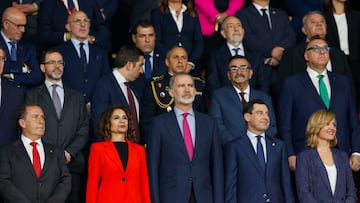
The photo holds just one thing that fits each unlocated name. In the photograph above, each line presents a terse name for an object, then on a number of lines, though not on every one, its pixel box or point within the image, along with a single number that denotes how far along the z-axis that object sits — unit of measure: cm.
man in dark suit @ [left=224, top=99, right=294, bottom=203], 1661
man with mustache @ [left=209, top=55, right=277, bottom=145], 1794
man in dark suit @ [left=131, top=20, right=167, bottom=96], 2025
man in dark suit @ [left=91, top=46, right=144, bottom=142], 1802
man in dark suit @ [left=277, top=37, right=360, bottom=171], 1823
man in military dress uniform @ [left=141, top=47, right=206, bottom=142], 1809
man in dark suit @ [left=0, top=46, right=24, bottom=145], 1720
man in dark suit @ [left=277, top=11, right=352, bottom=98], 2003
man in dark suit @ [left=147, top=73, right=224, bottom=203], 1633
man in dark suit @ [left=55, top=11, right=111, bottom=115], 1948
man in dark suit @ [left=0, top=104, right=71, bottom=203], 1573
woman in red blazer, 1614
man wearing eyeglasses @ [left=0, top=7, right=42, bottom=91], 1869
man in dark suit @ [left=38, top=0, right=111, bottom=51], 2073
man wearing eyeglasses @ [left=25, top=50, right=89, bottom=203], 1739
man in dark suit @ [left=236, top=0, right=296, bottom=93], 2105
